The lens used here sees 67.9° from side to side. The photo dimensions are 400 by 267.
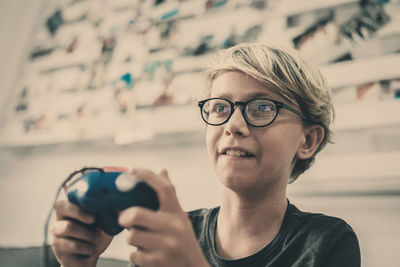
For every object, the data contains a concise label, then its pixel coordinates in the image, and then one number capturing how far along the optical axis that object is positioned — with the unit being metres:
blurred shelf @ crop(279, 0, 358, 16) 0.87
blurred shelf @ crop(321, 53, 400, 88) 0.78
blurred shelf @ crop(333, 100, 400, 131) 0.76
